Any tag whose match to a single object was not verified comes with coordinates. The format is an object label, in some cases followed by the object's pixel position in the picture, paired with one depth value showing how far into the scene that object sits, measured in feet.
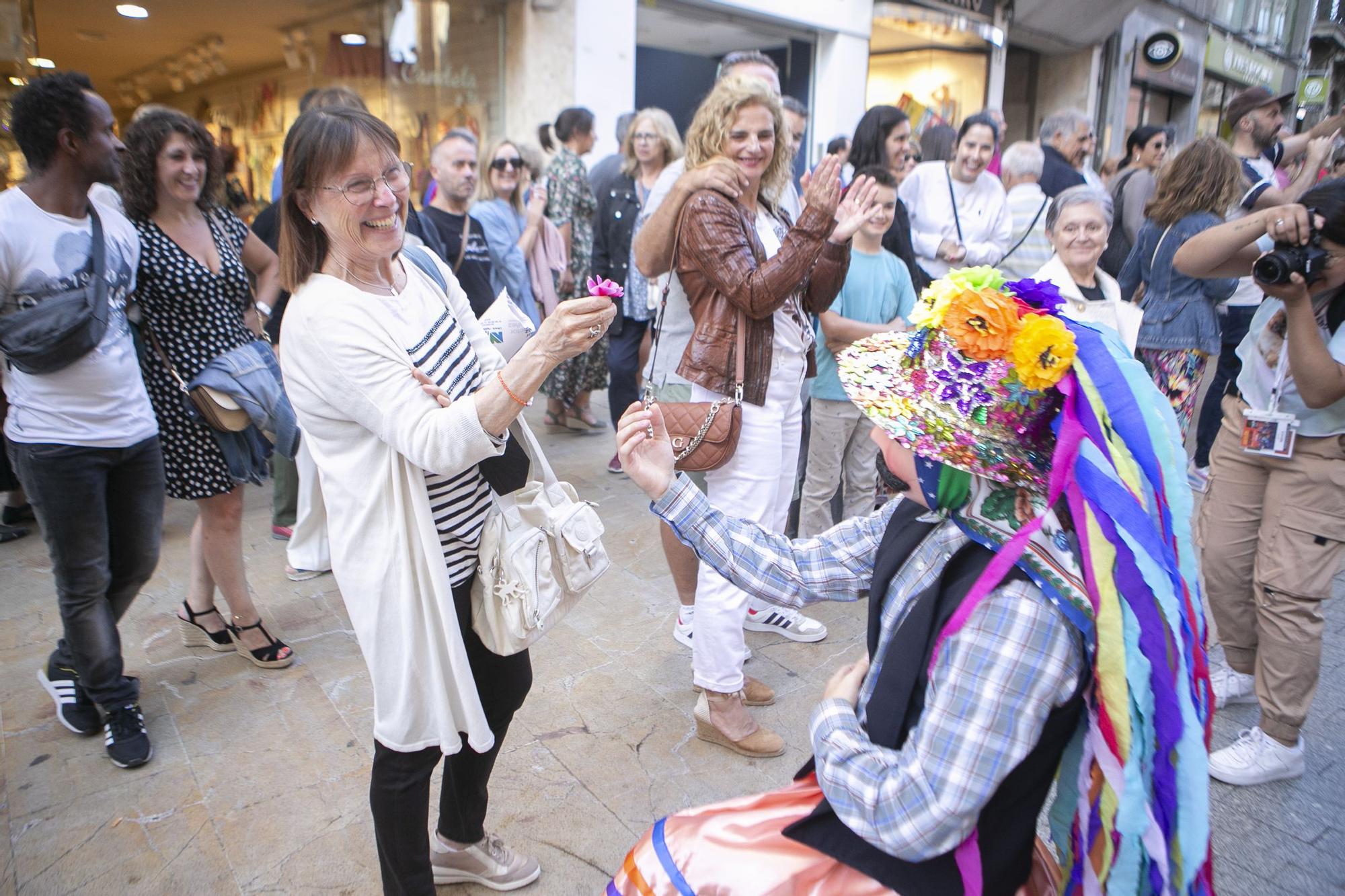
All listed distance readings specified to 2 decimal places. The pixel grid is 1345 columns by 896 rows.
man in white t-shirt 8.49
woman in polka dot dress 9.84
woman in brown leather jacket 9.04
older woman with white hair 11.98
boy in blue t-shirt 12.94
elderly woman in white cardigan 5.63
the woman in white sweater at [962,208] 16.33
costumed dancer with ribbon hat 4.05
